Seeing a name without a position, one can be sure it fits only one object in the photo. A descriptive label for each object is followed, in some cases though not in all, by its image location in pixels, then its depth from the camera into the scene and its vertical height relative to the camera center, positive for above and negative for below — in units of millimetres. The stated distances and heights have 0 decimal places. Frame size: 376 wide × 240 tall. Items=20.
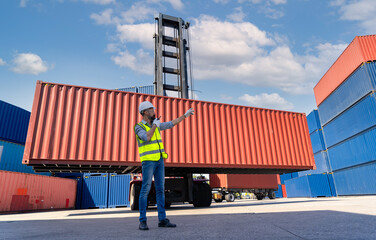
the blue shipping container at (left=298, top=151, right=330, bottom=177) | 22000 +2287
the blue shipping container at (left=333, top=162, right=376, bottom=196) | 15688 +366
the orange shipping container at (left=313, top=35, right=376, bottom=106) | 16375 +9018
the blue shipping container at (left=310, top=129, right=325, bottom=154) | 22633 +4319
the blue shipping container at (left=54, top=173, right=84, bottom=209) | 16516 +1222
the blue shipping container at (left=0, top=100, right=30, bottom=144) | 15041 +4978
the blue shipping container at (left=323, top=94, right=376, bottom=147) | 15392 +4555
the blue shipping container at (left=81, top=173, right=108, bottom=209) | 16250 +324
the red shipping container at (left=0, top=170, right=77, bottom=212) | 11180 +403
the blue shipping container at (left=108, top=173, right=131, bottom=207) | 16125 +344
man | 3045 +480
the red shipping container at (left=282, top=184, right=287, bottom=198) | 31144 -462
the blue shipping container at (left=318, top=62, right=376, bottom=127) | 15742 +6789
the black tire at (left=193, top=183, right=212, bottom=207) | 8602 -110
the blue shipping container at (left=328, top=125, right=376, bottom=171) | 15438 +2442
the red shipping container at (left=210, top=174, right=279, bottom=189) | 16484 +646
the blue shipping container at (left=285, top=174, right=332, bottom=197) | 21328 +96
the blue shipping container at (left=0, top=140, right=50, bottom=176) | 14566 +2684
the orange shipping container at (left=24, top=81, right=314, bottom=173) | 7227 +1982
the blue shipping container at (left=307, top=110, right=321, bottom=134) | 23562 +6445
